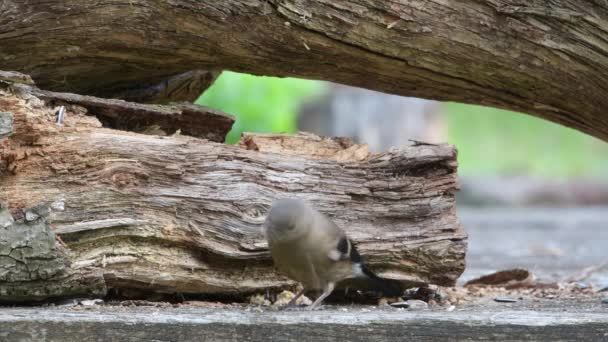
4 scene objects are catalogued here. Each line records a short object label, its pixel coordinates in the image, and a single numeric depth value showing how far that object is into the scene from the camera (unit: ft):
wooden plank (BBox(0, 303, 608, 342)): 21.76
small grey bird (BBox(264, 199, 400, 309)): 24.09
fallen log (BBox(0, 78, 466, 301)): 24.16
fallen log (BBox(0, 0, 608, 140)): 25.94
